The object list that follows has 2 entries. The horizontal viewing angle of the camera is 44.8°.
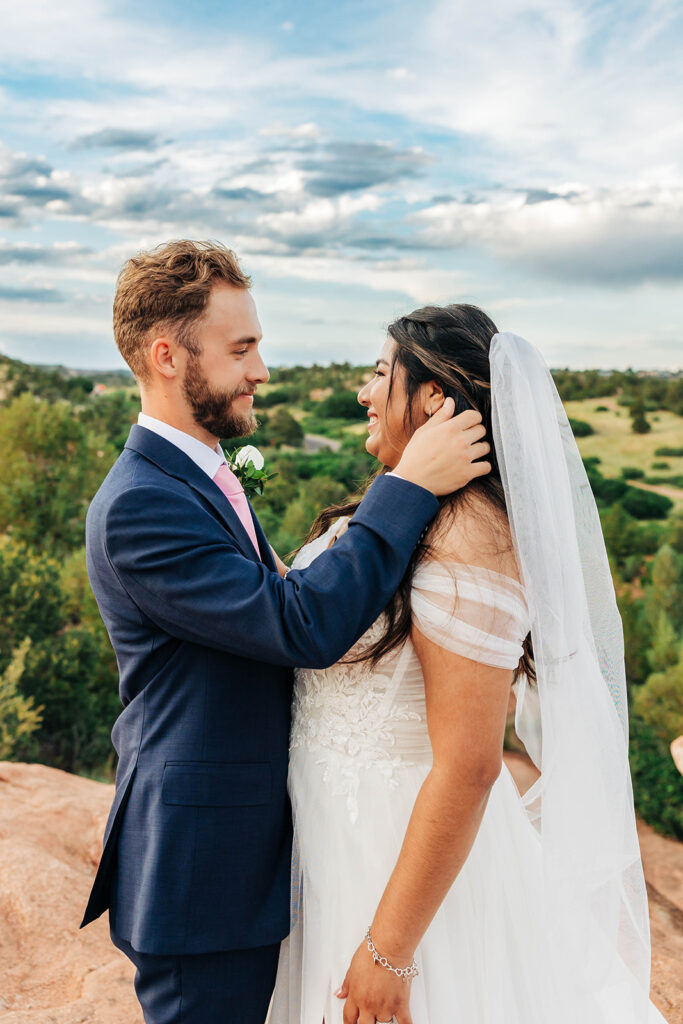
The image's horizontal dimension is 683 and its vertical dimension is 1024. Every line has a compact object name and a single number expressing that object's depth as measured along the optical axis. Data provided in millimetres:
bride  2145
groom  1987
